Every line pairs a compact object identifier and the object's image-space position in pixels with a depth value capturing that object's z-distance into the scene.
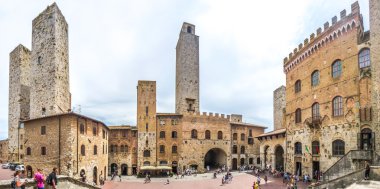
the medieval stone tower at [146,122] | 41.47
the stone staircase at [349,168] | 17.19
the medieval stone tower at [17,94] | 38.75
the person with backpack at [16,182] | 12.73
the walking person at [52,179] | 12.05
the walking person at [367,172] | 16.09
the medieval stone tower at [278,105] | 49.28
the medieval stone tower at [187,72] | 47.12
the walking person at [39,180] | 11.46
